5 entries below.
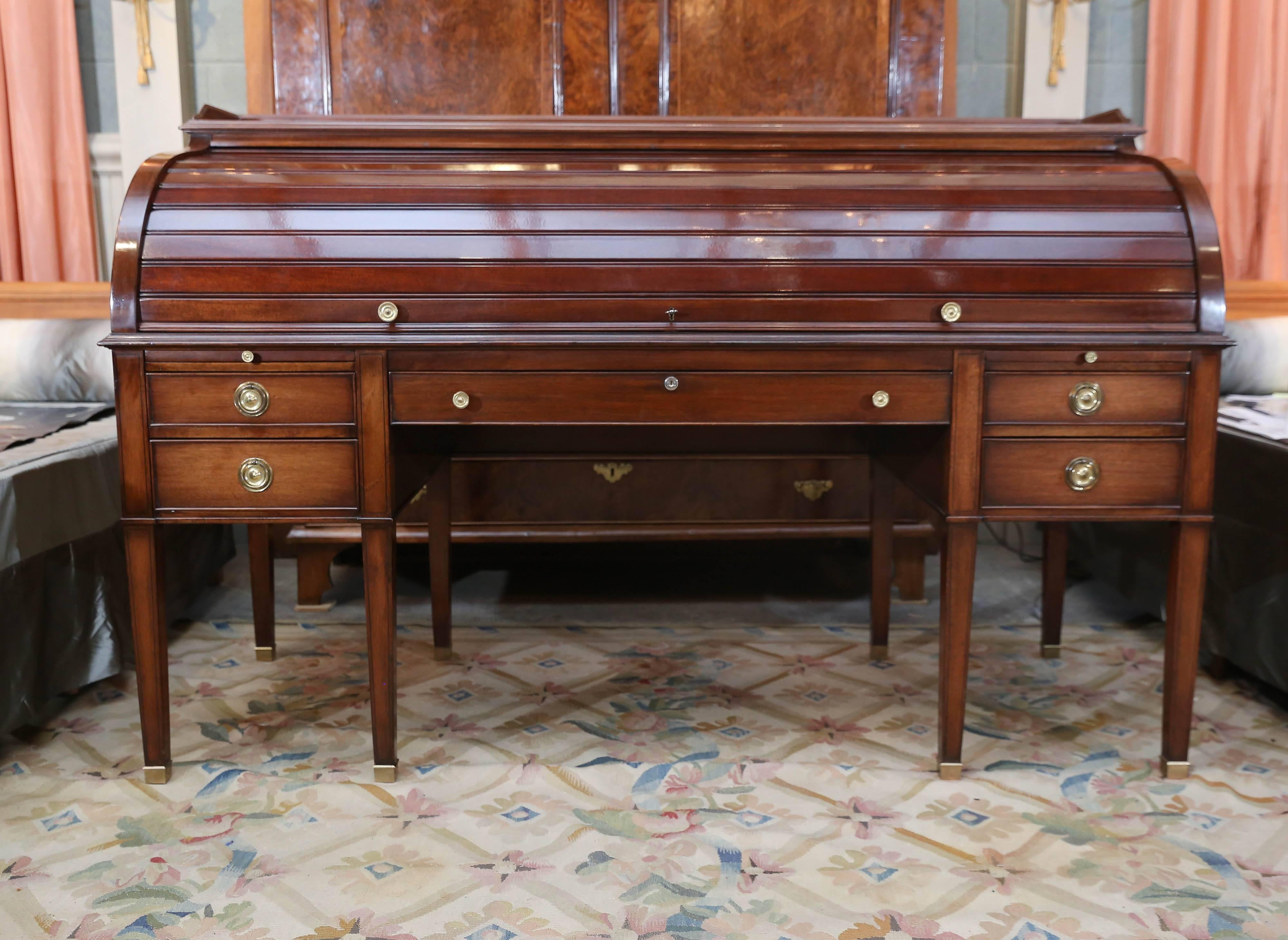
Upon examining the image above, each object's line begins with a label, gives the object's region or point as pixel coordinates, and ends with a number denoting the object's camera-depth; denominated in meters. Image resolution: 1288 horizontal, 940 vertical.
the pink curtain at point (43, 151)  2.96
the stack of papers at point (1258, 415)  2.15
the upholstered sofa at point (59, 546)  1.87
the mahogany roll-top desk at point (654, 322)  1.63
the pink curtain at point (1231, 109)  2.92
